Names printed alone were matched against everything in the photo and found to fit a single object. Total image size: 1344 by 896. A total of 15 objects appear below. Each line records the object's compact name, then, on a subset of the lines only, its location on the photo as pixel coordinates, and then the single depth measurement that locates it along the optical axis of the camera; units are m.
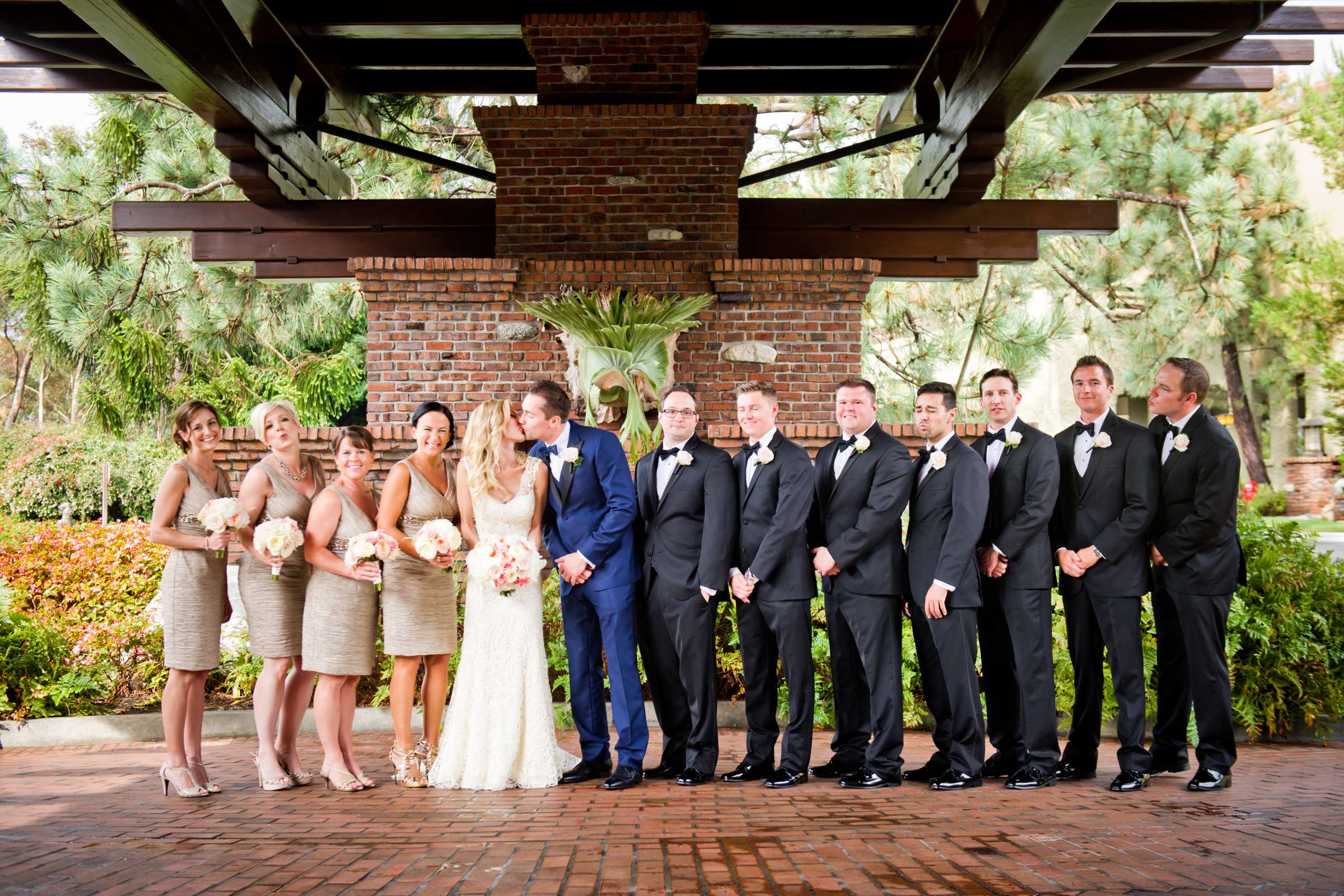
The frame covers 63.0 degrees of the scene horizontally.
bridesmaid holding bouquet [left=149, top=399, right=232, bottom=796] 5.60
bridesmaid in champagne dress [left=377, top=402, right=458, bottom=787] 5.79
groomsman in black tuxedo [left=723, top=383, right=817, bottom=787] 5.71
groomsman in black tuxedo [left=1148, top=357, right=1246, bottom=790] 5.55
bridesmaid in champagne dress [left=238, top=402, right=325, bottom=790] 5.70
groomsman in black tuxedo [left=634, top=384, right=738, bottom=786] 5.78
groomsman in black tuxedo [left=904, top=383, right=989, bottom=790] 5.57
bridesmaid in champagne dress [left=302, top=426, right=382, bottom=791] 5.68
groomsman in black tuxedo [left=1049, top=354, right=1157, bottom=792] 5.62
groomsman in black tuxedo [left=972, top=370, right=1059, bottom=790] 5.64
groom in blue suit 5.78
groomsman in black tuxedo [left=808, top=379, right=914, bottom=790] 5.64
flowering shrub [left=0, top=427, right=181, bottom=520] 21.88
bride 5.73
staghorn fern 8.65
